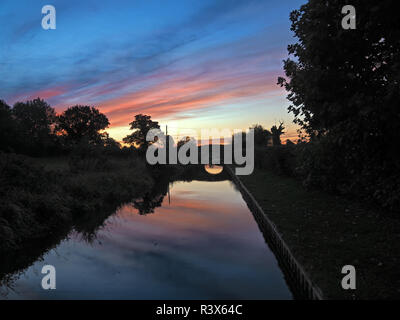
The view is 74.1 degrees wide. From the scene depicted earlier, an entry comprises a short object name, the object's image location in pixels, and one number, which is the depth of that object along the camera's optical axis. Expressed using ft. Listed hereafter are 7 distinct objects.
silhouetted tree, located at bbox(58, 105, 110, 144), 184.55
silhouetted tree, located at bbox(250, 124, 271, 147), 176.60
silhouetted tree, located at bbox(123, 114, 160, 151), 178.40
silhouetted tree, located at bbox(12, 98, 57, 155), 149.28
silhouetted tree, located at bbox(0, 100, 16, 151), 130.82
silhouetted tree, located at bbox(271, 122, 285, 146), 127.36
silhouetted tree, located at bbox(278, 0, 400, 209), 13.44
